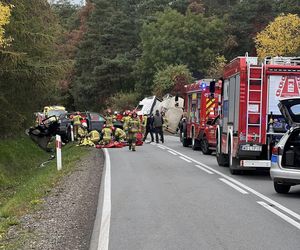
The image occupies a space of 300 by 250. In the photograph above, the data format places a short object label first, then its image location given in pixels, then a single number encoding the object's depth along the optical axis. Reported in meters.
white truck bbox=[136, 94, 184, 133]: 43.22
